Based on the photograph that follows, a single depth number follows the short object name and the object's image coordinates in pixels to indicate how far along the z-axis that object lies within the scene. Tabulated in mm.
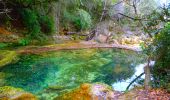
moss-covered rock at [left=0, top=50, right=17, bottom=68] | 5316
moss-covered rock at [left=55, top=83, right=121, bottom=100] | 3355
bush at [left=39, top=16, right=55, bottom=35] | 8387
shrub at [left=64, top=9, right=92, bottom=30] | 9121
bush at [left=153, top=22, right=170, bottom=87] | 3656
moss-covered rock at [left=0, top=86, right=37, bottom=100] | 3246
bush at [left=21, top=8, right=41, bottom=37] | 7894
